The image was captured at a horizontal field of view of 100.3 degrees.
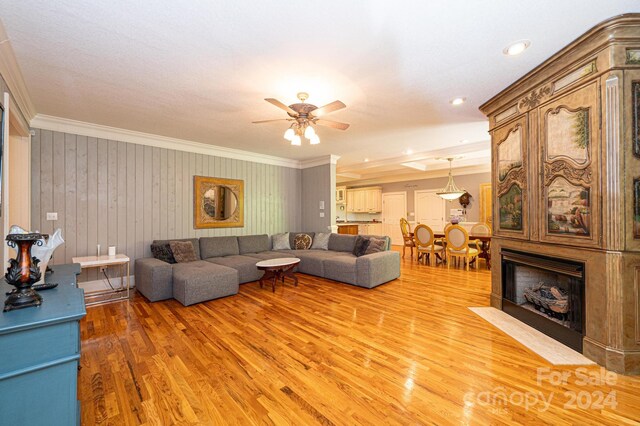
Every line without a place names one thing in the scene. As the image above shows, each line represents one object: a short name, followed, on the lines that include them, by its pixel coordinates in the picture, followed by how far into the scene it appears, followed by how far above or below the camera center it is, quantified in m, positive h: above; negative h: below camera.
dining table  6.06 -0.65
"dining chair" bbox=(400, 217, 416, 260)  6.98 -0.57
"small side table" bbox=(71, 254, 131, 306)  3.63 -0.65
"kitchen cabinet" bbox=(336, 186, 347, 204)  11.72 +0.91
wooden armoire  2.02 +0.34
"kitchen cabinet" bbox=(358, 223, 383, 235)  10.79 -0.58
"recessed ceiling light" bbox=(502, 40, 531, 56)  2.18 +1.41
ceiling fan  2.72 +1.09
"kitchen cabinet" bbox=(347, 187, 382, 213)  10.66 +0.61
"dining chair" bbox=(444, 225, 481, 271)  5.67 -0.65
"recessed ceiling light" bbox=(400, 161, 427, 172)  7.10 +1.40
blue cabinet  1.16 -0.68
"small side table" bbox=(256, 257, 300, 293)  4.27 -0.87
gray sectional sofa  3.76 -0.84
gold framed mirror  5.29 +0.27
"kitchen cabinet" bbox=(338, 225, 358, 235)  9.99 -0.54
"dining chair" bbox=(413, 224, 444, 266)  6.23 -0.63
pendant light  6.77 +0.56
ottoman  3.60 -0.95
